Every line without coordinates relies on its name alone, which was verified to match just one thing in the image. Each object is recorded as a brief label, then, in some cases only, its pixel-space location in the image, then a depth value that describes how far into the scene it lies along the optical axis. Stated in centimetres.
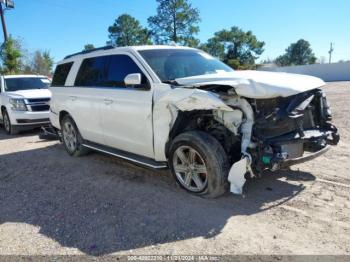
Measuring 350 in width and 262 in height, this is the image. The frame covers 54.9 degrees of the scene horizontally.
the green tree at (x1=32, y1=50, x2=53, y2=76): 3928
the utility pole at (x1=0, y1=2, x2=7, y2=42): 2645
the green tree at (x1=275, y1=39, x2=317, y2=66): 9544
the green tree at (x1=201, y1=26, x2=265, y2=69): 7081
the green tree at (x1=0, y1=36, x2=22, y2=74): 2477
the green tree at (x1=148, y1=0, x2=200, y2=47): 5834
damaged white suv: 389
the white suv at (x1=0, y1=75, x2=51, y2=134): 993
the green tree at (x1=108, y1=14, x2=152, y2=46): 6931
